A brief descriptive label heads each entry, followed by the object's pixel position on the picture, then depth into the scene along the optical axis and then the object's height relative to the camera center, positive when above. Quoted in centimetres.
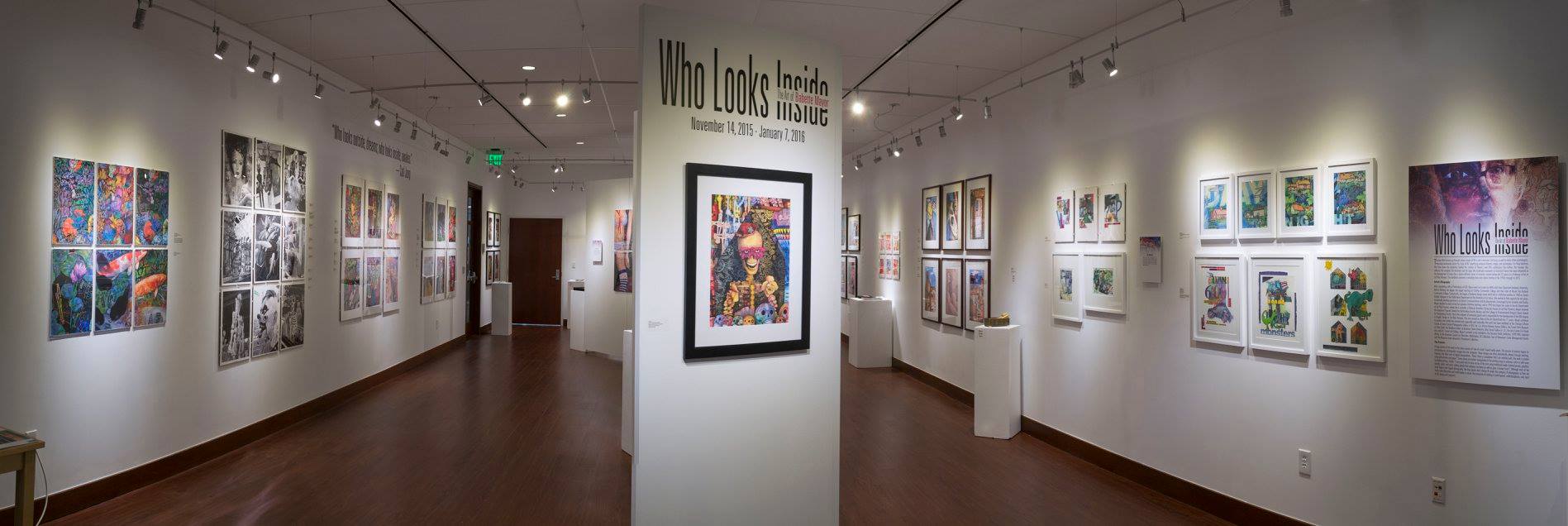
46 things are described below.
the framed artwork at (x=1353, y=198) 338 +38
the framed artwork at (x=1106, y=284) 489 -15
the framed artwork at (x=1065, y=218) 538 +41
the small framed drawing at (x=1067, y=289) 533 -21
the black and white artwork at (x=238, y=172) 505 +75
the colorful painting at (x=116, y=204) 403 +38
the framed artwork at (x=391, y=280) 775 -22
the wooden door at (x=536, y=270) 1320 -14
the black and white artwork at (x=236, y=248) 507 +12
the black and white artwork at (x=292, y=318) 581 -53
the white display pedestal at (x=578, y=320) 1027 -96
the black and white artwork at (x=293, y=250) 578 +12
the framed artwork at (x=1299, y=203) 360 +37
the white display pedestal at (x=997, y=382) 570 -108
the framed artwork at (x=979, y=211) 656 +58
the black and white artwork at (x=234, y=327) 507 -54
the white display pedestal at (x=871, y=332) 905 -99
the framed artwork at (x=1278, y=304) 368 -23
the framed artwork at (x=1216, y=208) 404 +39
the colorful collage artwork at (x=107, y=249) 382 +8
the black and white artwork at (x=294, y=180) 583 +78
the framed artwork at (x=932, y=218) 764 +59
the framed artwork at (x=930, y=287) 776 -28
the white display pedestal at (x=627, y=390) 498 -105
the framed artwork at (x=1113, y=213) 488 +42
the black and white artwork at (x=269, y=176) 545 +77
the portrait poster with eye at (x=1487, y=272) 288 -3
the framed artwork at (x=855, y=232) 1087 +58
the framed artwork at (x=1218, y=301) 399 -23
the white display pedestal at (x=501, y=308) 1184 -87
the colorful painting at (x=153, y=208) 427 +37
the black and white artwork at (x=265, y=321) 543 -52
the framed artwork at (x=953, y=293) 714 -33
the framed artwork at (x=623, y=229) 954 +53
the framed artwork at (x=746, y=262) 311 +1
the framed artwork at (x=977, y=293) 662 -30
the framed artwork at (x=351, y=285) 679 -25
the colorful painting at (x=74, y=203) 379 +36
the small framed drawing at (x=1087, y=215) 514 +42
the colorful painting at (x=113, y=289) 404 -18
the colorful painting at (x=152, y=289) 429 -20
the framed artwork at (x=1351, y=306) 337 -22
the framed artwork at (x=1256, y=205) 379 +38
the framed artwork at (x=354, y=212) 683 +56
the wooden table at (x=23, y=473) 263 -93
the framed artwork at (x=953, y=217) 711 +56
